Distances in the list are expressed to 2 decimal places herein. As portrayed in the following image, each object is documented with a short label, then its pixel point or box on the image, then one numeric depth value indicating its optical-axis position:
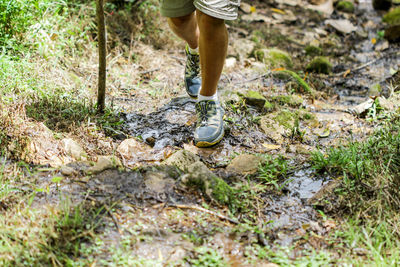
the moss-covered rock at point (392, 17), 7.89
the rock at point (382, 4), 9.05
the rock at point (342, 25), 7.31
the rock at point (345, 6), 8.76
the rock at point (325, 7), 8.51
